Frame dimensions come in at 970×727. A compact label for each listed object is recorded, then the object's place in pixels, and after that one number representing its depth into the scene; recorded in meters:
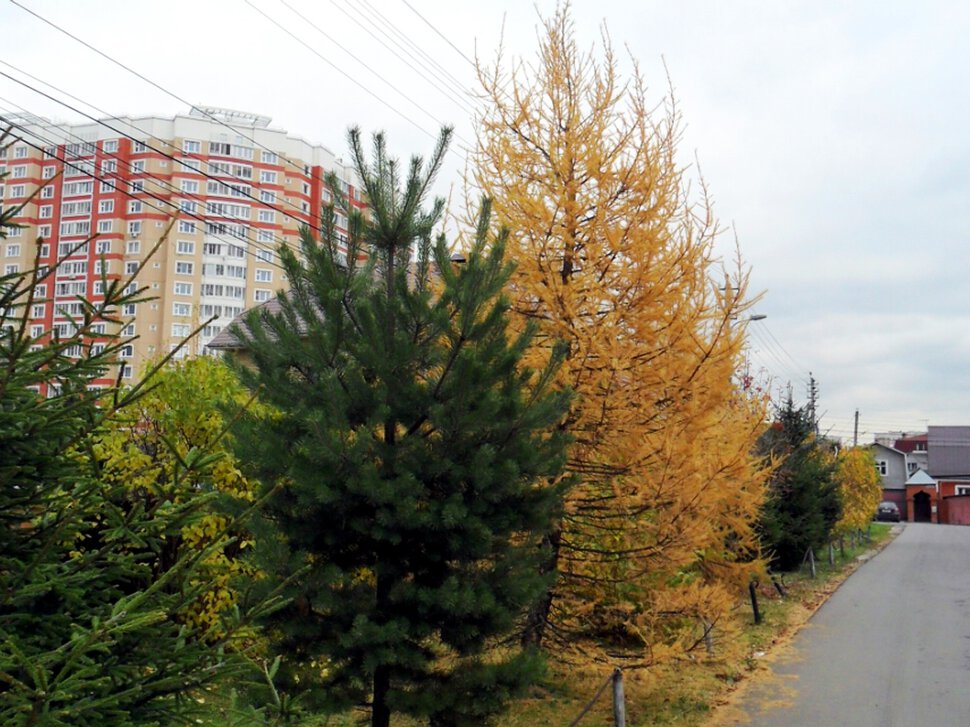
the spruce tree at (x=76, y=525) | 2.45
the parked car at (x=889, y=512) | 65.25
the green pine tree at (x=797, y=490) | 18.34
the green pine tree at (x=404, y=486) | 5.26
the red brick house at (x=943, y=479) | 68.44
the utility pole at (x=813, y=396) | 23.19
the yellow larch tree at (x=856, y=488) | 27.00
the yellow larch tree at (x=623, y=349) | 7.30
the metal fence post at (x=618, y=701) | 6.99
